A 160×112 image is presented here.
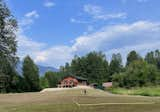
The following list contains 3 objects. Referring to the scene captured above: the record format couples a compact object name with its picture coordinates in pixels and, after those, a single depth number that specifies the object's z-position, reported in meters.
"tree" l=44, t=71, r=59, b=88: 76.06
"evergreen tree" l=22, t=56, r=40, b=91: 58.19
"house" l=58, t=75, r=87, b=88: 64.36
